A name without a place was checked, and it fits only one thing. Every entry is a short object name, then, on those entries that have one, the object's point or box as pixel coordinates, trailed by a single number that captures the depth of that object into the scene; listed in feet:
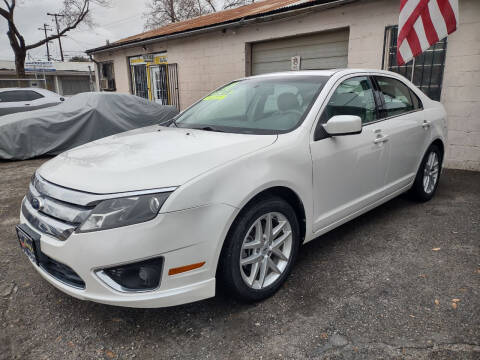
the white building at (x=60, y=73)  115.85
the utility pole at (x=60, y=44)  157.17
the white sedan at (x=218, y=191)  6.06
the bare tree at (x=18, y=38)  65.46
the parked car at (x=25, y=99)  34.06
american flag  15.47
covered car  23.89
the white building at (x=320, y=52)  18.80
